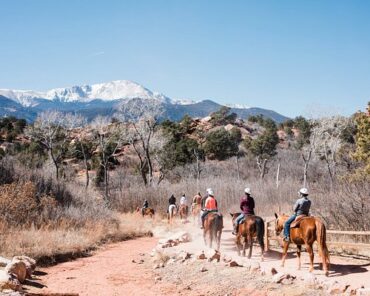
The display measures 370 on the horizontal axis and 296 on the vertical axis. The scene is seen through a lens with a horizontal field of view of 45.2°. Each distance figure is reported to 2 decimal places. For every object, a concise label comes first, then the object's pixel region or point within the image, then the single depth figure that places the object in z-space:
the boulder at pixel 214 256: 14.67
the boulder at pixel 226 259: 14.23
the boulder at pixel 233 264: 13.73
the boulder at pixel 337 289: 10.23
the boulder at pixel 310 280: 10.86
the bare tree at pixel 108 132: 57.80
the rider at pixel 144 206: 30.84
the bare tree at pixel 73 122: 58.93
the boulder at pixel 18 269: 12.16
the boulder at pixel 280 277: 11.56
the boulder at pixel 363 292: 9.49
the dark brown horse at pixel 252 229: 14.18
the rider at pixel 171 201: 28.62
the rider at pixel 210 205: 17.87
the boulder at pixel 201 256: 15.06
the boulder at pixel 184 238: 19.57
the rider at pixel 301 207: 12.40
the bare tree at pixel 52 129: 54.12
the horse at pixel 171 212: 27.94
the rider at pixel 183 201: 27.91
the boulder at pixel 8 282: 10.55
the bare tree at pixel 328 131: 47.30
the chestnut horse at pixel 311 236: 11.52
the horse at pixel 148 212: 30.44
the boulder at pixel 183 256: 15.45
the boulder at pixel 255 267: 12.80
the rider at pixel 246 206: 14.95
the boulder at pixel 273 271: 12.23
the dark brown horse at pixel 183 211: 28.03
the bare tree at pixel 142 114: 48.19
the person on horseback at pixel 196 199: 26.02
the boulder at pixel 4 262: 13.09
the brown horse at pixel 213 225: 16.52
